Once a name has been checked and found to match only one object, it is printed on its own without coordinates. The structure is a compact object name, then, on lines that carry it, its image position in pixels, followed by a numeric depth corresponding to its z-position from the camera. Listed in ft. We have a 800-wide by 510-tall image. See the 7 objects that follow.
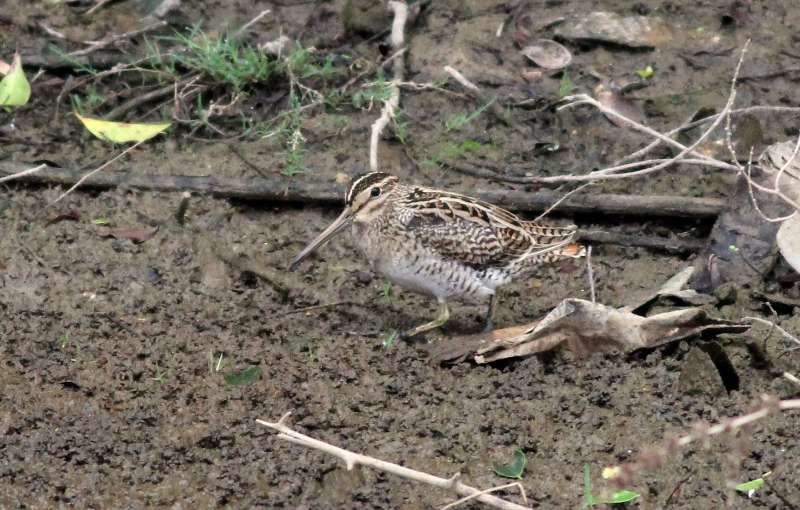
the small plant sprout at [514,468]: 29.89
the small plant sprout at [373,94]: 44.73
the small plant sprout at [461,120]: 43.83
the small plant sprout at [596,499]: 28.02
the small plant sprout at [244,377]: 33.68
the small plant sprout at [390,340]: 35.45
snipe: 36.73
